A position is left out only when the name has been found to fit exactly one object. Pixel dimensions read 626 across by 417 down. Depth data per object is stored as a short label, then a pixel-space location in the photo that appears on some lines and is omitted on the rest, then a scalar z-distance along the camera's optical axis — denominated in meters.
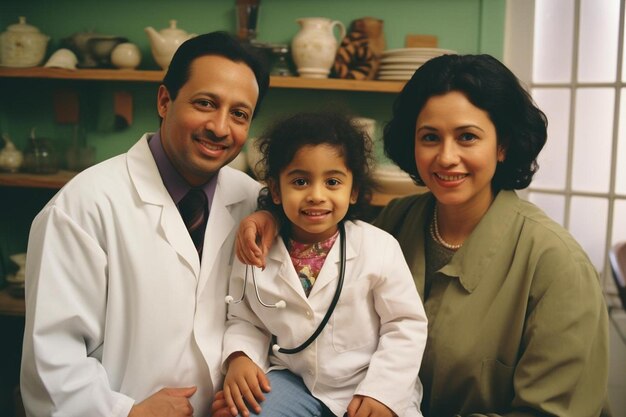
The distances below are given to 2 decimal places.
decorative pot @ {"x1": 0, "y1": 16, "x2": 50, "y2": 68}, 2.94
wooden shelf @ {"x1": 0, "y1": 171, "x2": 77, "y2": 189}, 2.86
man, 1.36
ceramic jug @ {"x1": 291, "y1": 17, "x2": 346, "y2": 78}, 2.82
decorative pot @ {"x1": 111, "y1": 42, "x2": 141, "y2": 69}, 2.94
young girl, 1.41
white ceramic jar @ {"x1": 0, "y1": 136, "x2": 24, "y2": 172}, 3.05
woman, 1.43
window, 2.90
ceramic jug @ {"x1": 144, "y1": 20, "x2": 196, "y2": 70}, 2.86
